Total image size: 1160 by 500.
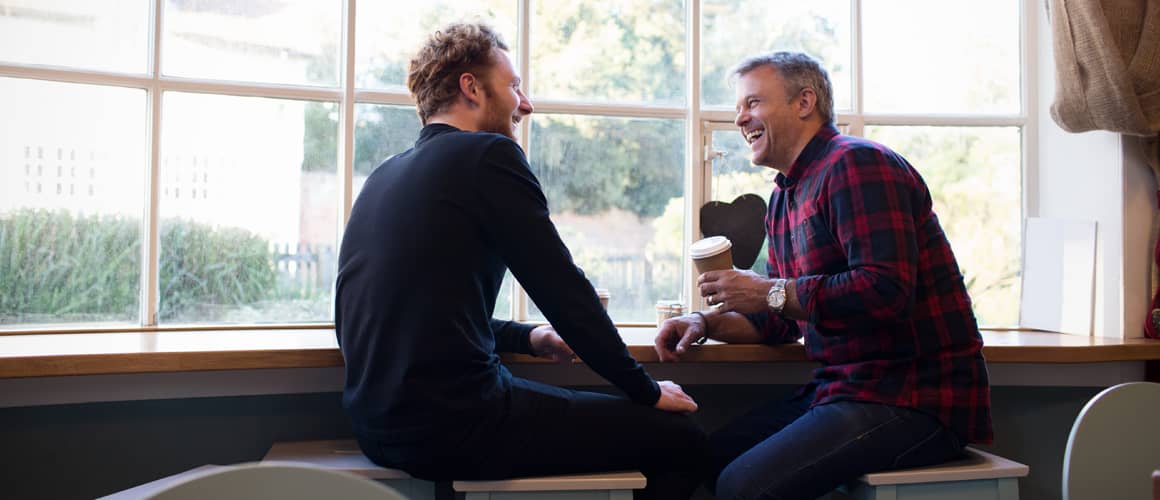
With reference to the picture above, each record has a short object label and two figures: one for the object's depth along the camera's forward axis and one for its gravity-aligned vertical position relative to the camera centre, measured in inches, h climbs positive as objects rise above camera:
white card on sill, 112.7 -1.1
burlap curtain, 100.8 +24.1
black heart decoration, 119.0 +6.0
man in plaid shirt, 70.6 -5.1
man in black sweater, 63.7 -4.9
